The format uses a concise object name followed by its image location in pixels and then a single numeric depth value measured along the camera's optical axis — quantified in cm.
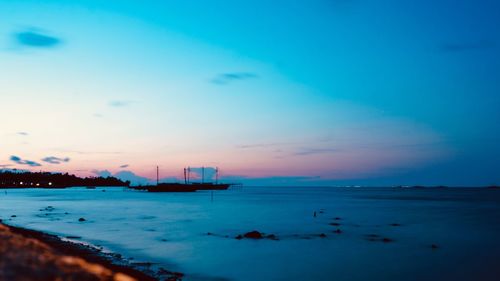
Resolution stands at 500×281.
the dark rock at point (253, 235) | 3186
